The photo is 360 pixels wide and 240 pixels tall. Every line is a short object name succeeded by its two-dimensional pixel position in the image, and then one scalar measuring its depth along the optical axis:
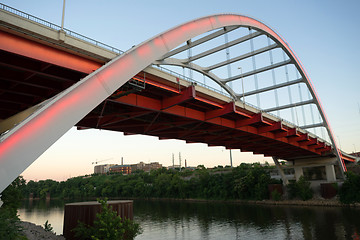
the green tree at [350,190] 38.75
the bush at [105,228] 14.73
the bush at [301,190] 44.03
